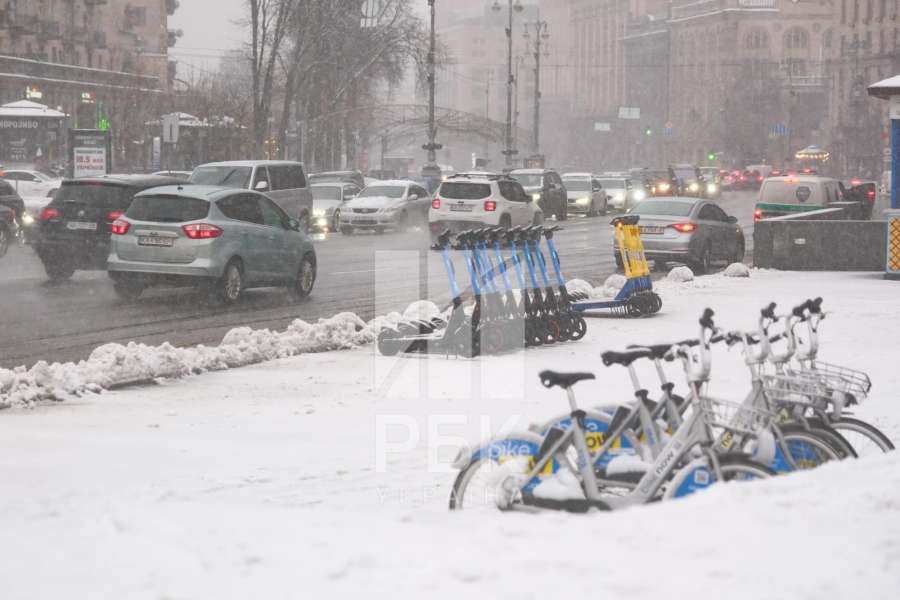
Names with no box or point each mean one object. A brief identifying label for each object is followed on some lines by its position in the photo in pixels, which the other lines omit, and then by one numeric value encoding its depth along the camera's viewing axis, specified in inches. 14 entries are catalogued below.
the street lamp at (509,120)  2991.1
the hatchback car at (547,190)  1872.5
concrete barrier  1063.6
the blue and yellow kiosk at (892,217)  964.6
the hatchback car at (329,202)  1599.4
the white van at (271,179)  1166.3
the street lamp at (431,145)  2272.4
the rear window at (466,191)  1403.8
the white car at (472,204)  1390.3
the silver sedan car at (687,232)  1066.1
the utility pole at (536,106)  3538.4
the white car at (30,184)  1537.4
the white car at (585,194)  2107.5
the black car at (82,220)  845.8
